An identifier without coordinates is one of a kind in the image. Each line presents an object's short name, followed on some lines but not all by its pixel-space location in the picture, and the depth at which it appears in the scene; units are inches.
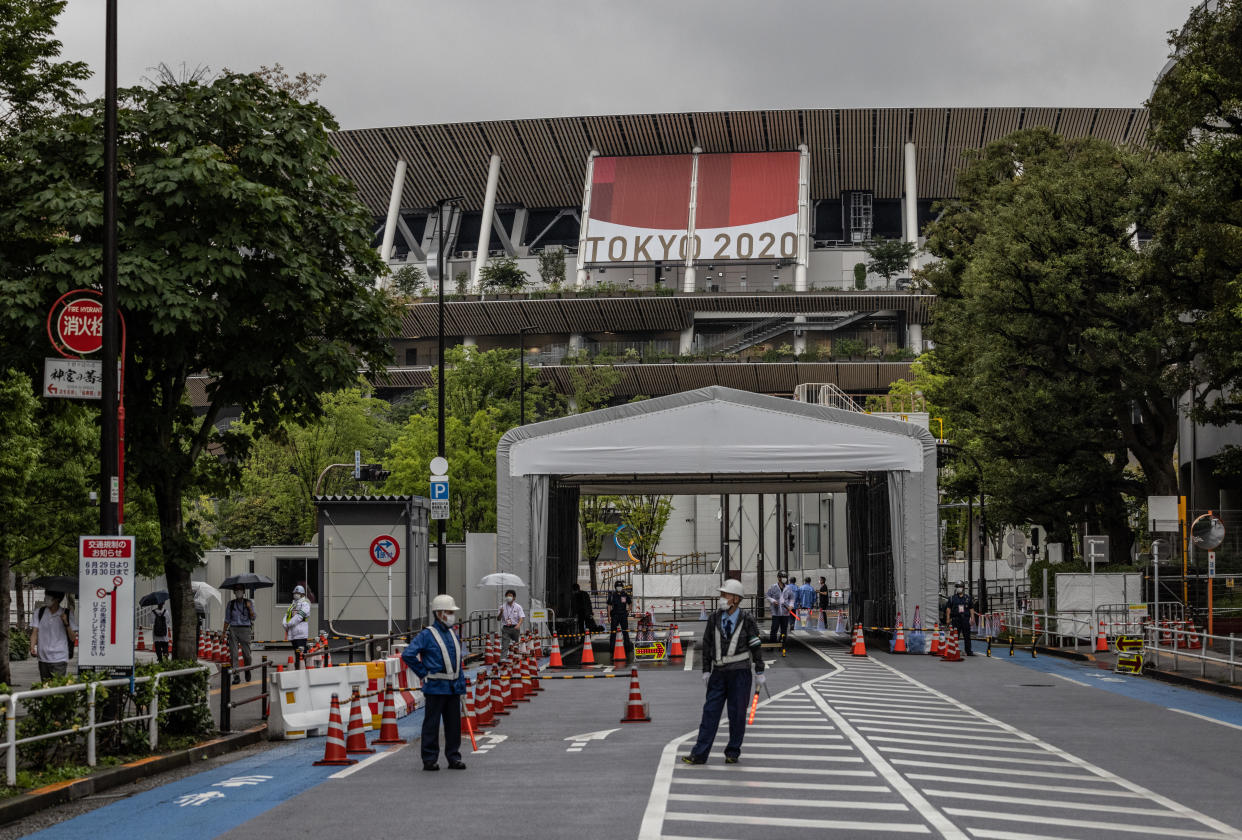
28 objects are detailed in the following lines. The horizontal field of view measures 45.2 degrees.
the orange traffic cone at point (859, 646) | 1416.1
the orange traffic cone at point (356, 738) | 639.8
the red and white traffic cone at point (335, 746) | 605.0
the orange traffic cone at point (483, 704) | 762.2
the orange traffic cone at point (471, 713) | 751.6
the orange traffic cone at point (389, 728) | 681.6
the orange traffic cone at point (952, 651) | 1350.9
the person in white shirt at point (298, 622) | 1115.3
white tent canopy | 1393.9
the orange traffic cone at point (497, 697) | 844.4
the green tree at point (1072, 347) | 1531.7
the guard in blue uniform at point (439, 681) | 573.6
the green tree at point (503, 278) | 3954.2
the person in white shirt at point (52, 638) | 820.6
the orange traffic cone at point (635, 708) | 770.2
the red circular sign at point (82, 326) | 641.6
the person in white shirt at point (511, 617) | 1261.1
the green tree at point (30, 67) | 721.6
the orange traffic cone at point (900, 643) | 1444.4
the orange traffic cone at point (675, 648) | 1390.3
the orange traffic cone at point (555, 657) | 1295.5
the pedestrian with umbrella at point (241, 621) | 1095.6
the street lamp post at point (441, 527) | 1321.4
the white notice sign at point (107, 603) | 606.9
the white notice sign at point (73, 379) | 617.3
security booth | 1343.5
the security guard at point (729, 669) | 567.4
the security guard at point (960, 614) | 1429.6
